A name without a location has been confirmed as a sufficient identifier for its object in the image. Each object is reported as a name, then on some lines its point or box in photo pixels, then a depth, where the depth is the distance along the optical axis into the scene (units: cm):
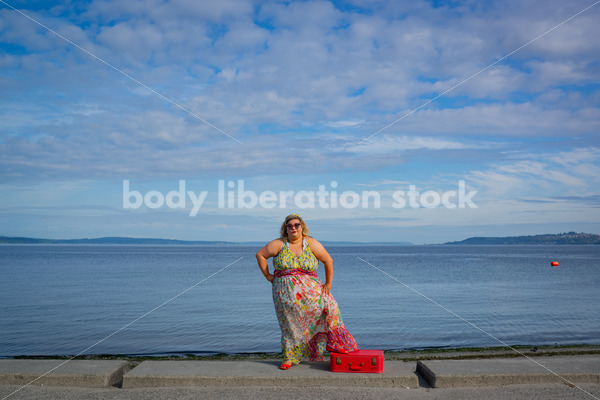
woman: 616
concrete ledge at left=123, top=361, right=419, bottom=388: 575
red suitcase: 592
